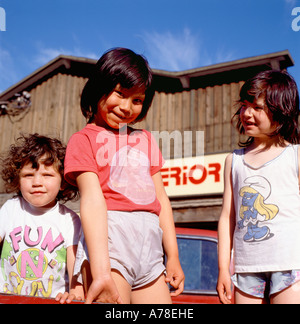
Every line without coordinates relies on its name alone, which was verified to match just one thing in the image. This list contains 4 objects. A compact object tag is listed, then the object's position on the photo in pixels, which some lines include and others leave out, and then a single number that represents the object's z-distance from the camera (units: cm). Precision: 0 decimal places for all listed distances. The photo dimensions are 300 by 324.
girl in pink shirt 163
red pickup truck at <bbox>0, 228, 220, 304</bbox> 324
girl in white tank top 181
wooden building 860
